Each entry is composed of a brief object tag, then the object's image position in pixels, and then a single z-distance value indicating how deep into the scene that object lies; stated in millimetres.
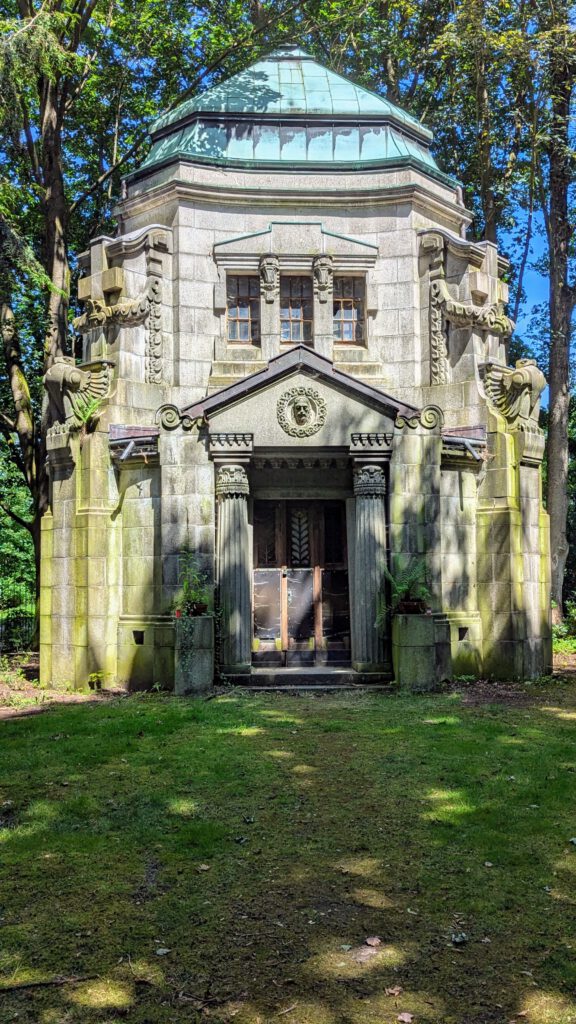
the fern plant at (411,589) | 13172
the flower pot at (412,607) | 13125
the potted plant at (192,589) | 13172
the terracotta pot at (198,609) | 13168
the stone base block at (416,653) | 12977
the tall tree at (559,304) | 21172
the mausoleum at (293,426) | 13969
